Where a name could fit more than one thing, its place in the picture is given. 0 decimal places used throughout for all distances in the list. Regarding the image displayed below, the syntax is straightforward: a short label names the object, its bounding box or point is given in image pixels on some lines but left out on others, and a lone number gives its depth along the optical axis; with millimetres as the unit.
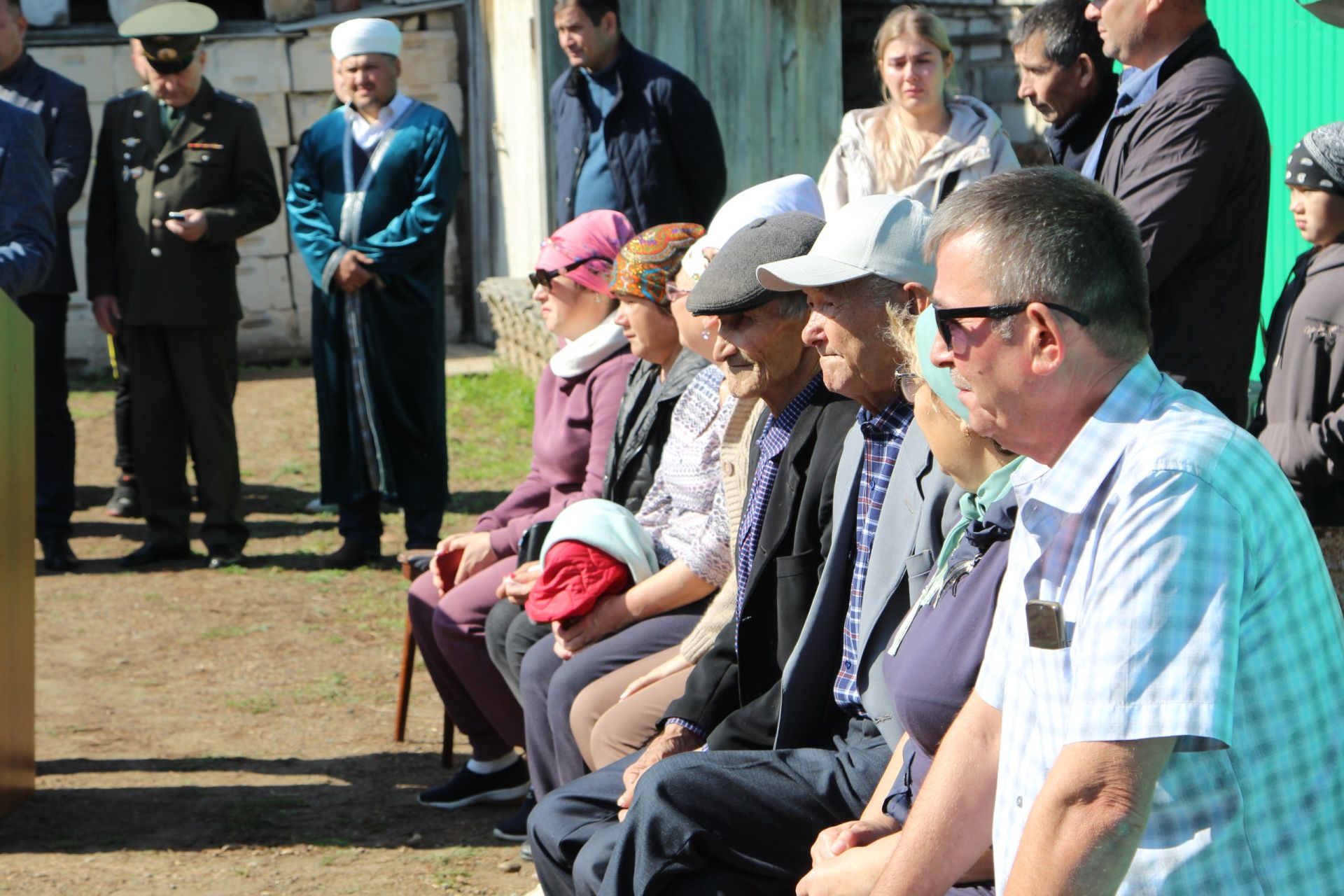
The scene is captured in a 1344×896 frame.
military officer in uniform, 13367
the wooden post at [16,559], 7918
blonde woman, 10016
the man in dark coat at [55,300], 13281
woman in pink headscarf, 8234
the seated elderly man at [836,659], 4961
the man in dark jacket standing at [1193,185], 7008
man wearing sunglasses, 3156
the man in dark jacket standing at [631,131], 12109
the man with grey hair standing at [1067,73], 8781
